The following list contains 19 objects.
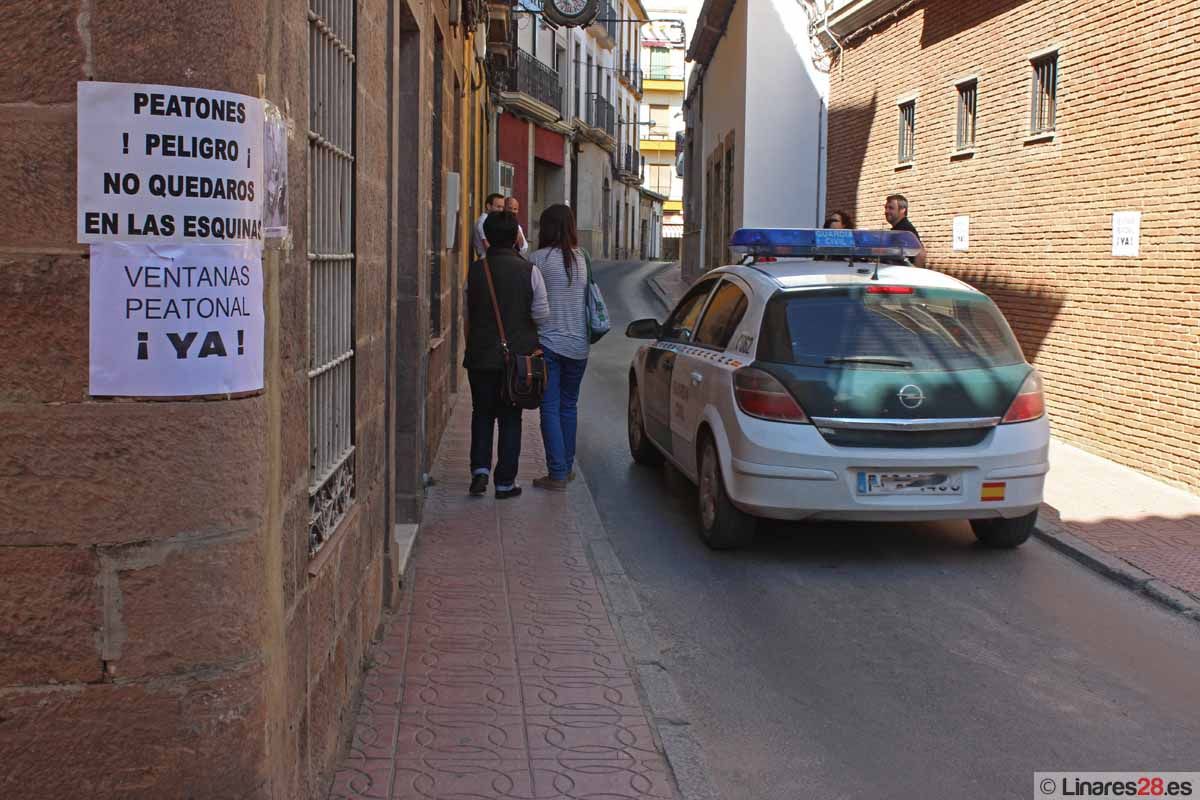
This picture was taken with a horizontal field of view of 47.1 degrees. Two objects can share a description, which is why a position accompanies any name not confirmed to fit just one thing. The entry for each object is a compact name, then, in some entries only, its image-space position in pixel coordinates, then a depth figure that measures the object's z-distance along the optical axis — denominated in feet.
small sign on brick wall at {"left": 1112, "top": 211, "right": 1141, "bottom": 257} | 36.24
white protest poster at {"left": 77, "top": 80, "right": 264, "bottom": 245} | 9.77
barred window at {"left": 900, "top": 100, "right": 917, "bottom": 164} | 58.75
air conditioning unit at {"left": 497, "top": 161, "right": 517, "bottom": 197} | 89.81
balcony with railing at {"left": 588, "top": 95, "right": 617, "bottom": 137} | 162.63
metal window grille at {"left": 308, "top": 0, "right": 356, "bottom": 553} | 13.69
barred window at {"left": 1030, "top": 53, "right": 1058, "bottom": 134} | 42.70
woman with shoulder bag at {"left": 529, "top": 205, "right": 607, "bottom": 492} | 30.68
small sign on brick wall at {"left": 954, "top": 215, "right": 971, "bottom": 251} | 49.57
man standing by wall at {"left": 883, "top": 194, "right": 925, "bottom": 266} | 44.24
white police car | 24.07
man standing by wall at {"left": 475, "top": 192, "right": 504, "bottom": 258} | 47.57
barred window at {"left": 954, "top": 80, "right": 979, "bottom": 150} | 50.52
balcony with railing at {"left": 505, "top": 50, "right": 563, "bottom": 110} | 114.01
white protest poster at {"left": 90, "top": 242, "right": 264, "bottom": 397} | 9.86
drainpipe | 70.74
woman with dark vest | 29.68
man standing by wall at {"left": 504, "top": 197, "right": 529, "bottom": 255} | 45.73
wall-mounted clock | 79.95
